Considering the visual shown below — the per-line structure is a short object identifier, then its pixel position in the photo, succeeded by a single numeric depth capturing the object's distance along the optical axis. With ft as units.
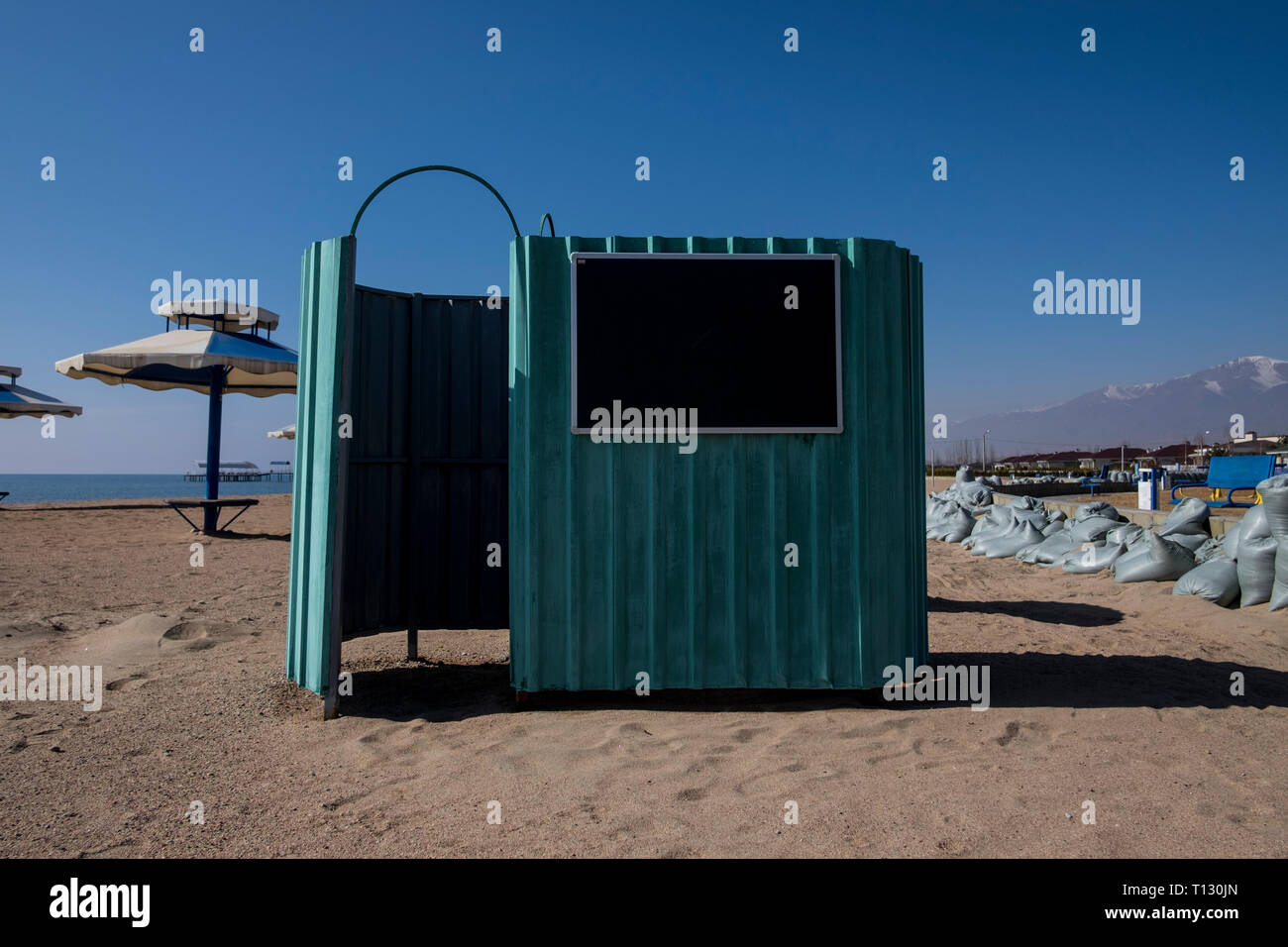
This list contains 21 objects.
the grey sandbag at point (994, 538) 37.42
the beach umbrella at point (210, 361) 35.99
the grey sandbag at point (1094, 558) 28.88
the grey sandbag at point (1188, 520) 27.53
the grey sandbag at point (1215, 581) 21.93
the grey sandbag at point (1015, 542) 35.99
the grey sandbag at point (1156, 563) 25.08
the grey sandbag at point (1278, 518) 20.24
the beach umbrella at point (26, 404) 61.29
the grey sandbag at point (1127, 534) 29.14
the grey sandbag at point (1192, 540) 26.27
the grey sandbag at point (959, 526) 43.96
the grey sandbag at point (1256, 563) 21.02
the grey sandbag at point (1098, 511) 35.09
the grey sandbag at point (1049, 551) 32.58
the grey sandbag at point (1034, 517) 37.81
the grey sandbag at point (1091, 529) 31.91
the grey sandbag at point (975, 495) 56.54
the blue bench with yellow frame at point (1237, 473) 44.40
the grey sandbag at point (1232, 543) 22.79
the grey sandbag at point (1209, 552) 24.81
